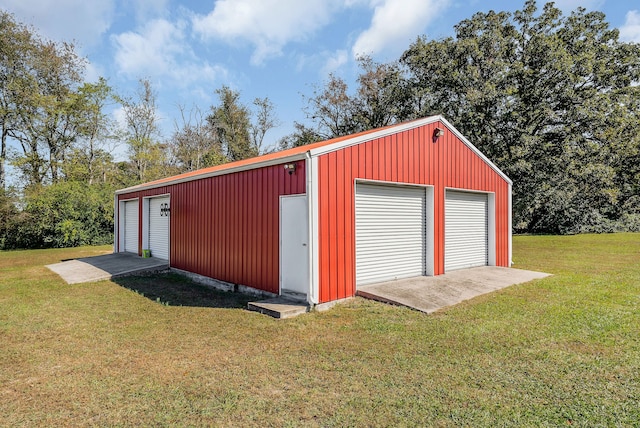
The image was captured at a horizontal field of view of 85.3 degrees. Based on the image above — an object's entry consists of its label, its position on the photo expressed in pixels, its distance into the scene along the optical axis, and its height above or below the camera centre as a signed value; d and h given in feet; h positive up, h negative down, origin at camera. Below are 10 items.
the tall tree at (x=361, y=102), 68.80 +24.07
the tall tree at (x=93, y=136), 66.69 +16.46
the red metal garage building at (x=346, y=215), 18.86 +0.15
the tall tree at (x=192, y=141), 83.97 +19.00
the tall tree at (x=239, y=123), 89.40 +24.73
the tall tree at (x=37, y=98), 59.77 +21.35
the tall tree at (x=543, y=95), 55.47 +20.00
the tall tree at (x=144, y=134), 75.25 +18.73
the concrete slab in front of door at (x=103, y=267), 28.25 -4.54
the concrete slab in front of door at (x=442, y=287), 18.67 -4.44
